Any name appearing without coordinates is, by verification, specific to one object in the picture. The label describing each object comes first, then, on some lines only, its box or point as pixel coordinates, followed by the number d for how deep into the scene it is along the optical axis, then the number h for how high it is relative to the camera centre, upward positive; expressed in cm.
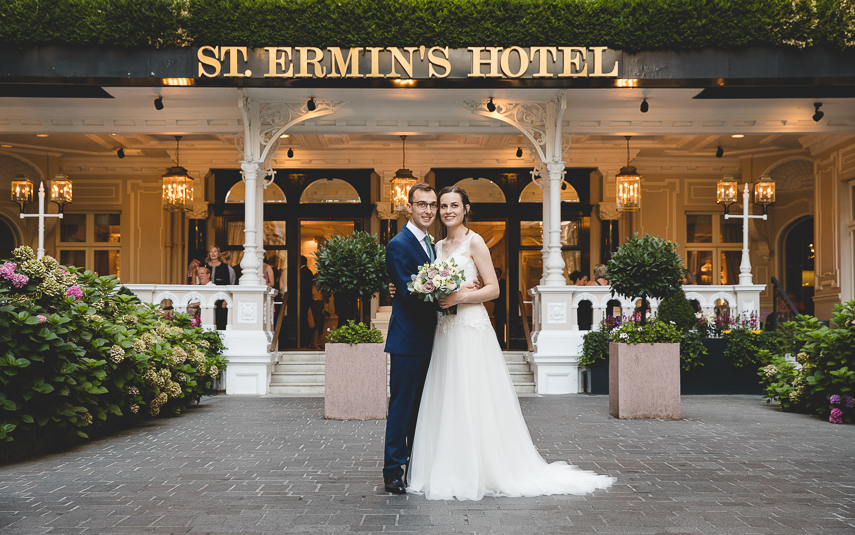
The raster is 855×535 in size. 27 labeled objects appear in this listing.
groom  468 -27
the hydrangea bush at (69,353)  585 -54
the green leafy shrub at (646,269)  856 +25
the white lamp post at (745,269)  1173 +34
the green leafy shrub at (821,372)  821 -95
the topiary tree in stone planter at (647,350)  855 -68
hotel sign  1043 +318
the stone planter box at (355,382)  862 -105
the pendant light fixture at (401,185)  1445 +203
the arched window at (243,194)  1620 +210
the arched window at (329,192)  1625 +213
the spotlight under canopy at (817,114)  1177 +276
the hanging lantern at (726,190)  1423 +190
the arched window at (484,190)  1617 +217
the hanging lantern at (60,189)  1369 +186
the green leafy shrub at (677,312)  1077 -31
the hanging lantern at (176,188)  1413 +193
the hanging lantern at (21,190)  1440 +193
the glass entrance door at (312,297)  1595 -13
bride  464 -79
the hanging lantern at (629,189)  1419 +192
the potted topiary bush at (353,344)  863 -62
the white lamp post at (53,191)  1373 +187
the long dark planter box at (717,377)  1104 -127
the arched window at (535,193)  1616 +211
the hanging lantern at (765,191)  1439 +192
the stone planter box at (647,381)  854 -103
